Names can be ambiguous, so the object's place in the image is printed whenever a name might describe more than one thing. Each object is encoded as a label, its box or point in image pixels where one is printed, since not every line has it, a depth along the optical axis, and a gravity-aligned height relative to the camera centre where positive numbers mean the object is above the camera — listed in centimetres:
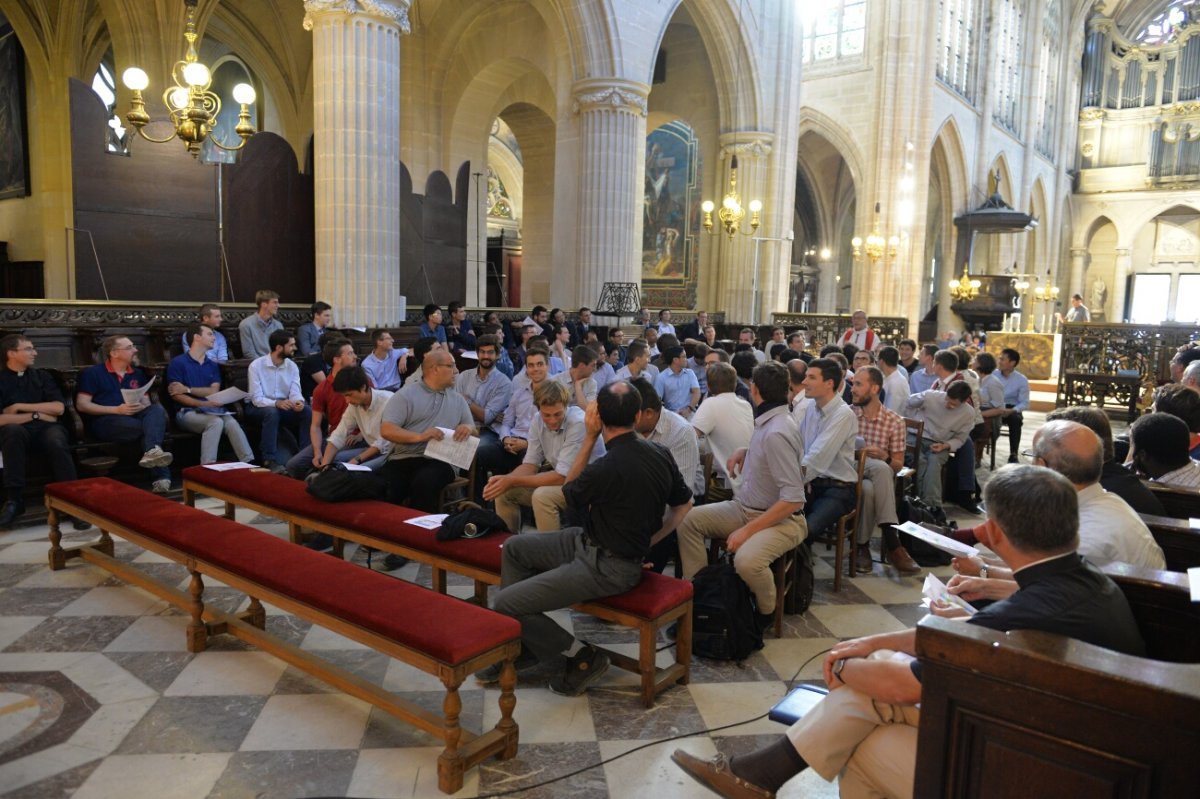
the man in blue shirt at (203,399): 620 -73
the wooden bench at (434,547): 309 -112
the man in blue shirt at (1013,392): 866 -68
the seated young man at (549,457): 412 -79
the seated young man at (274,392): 657 -71
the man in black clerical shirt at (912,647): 189 -88
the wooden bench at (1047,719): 154 -83
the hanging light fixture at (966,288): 2214 +123
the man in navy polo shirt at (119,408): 571 -76
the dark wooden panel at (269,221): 1061 +127
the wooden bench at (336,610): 254 -109
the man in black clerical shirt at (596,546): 310 -95
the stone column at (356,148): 793 +175
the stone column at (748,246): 1515 +156
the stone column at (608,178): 1153 +216
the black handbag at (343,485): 427 -96
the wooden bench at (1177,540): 295 -79
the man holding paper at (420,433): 480 -74
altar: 1630 -39
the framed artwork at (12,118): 1451 +353
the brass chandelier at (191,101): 627 +178
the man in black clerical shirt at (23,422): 523 -82
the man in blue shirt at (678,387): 682 -57
